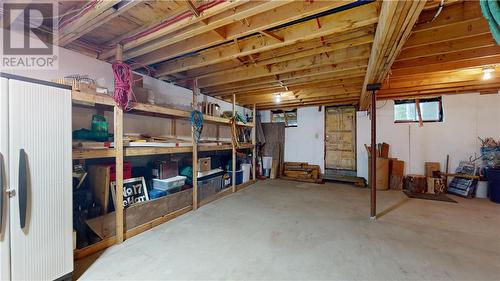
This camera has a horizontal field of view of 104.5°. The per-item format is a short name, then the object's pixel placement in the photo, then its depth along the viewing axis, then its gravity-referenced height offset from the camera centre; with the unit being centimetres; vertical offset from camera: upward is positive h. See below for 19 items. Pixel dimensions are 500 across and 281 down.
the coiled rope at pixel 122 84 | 215 +63
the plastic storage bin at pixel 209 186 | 356 -90
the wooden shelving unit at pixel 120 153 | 194 -15
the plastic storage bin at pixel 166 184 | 290 -66
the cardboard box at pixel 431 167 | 479 -68
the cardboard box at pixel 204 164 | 361 -47
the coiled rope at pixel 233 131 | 446 +21
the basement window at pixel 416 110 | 495 +78
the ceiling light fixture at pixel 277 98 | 478 +110
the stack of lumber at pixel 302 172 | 582 -99
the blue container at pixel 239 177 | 485 -94
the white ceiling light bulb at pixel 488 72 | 317 +115
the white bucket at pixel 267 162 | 641 -74
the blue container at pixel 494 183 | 381 -87
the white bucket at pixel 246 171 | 507 -82
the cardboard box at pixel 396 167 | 486 -69
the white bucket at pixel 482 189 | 418 -108
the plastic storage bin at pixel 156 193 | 276 -77
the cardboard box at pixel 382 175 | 479 -87
